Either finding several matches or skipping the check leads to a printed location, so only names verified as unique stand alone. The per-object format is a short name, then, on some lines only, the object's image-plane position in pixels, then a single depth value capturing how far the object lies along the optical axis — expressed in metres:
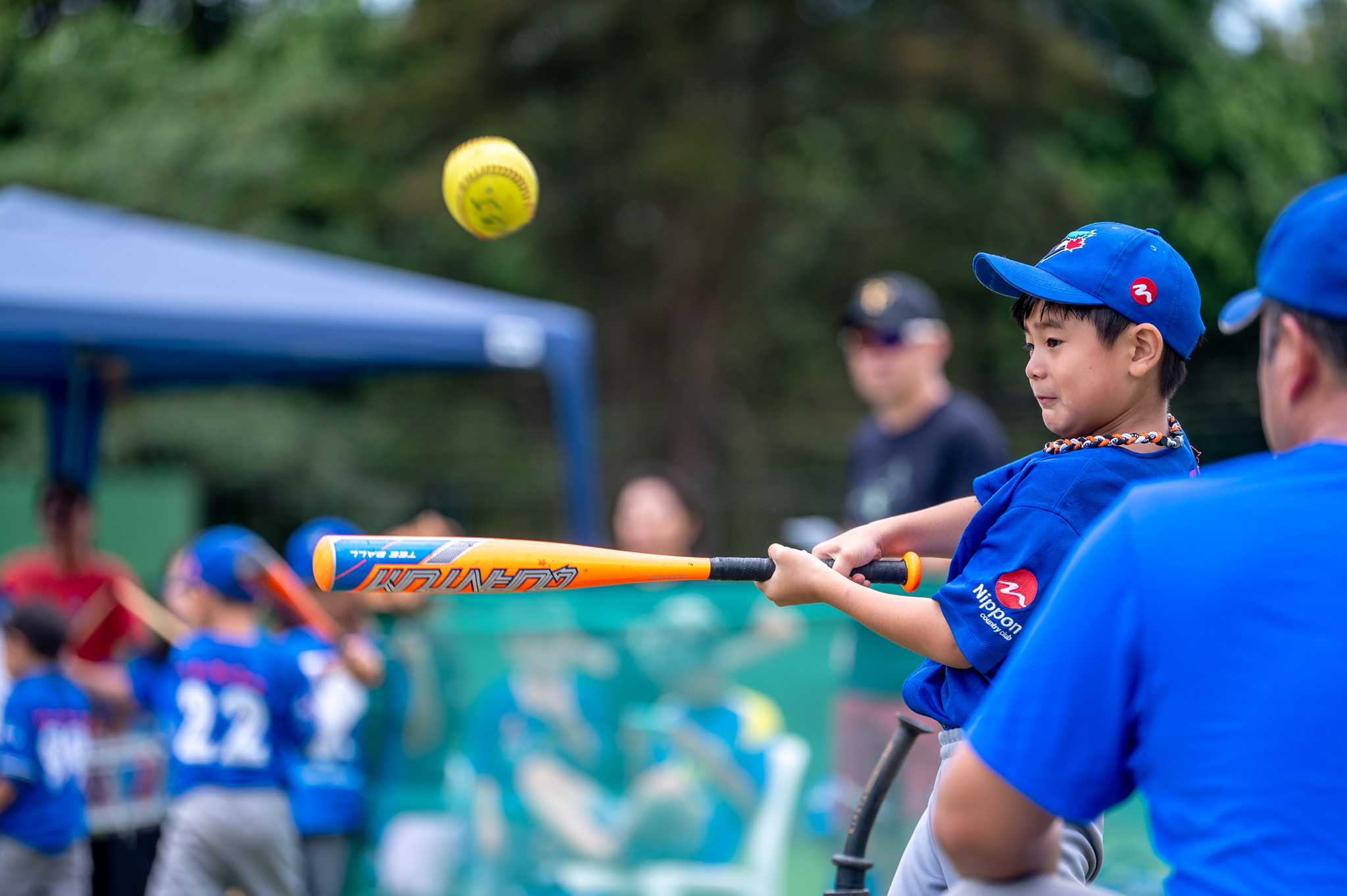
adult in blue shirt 2.68
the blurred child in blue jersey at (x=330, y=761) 10.35
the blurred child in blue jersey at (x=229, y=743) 9.59
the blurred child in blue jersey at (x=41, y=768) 9.70
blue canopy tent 13.48
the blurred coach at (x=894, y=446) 8.86
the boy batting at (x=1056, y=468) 3.81
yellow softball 6.59
